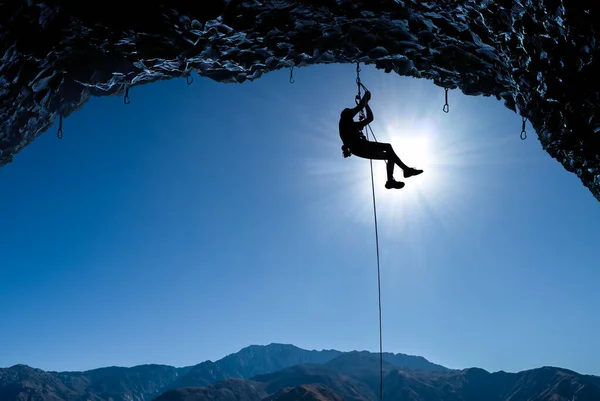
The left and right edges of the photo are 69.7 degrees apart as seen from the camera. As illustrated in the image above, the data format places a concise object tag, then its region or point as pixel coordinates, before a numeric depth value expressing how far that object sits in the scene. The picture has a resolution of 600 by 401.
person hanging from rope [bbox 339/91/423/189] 9.49
